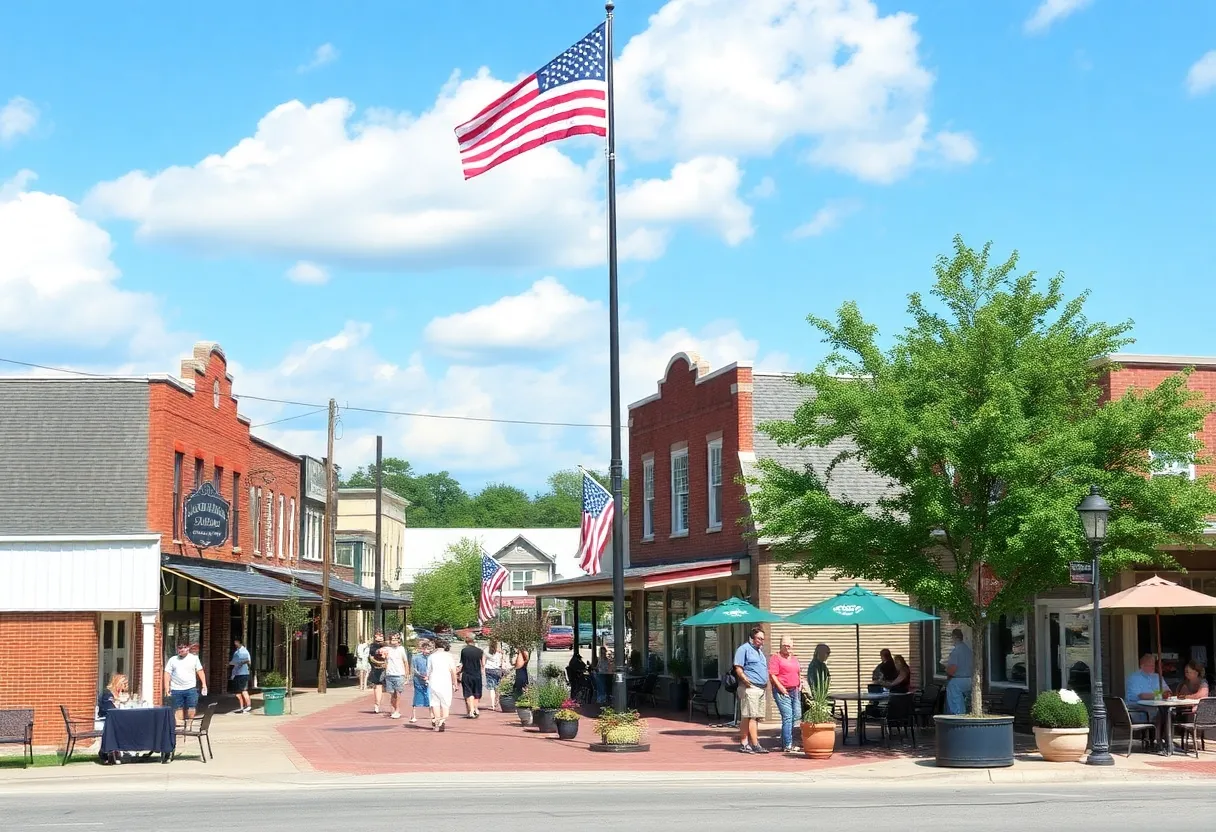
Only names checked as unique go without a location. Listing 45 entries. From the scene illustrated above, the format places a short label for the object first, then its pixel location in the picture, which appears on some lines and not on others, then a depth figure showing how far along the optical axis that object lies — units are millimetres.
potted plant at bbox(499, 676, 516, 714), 31636
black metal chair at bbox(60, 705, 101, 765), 20688
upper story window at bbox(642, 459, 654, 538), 34594
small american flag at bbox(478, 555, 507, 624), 38909
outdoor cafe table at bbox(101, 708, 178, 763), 20391
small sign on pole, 18859
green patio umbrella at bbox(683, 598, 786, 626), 24266
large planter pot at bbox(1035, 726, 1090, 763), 19016
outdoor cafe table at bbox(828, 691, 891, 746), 21798
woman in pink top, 21062
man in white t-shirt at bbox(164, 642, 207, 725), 24344
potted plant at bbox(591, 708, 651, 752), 21094
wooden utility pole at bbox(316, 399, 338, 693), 39625
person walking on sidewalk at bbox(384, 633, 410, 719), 29688
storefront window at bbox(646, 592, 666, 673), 34250
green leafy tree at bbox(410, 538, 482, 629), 86812
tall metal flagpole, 21203
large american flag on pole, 20797
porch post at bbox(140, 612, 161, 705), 25938
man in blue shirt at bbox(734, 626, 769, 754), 21531
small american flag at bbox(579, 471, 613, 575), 29688
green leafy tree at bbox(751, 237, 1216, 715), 19391
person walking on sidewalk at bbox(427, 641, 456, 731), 26359
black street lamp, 18344
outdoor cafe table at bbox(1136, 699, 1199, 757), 19780
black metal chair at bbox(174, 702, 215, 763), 20484
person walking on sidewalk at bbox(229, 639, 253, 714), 32281
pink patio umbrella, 19891
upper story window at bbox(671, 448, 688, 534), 32406
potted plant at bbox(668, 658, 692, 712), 31109
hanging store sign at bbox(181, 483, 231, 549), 29328
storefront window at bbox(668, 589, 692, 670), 32281
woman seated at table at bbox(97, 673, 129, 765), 21531
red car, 80875
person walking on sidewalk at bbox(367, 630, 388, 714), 32094
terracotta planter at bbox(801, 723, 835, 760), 20031
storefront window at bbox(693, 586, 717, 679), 30766
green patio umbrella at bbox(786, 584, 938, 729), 21203
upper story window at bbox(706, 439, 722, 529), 30250
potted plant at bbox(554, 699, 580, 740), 23203
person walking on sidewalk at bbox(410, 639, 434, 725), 28672
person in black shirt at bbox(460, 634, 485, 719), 29938
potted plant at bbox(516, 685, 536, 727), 26219
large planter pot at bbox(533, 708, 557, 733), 24938
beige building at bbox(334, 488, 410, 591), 68938
